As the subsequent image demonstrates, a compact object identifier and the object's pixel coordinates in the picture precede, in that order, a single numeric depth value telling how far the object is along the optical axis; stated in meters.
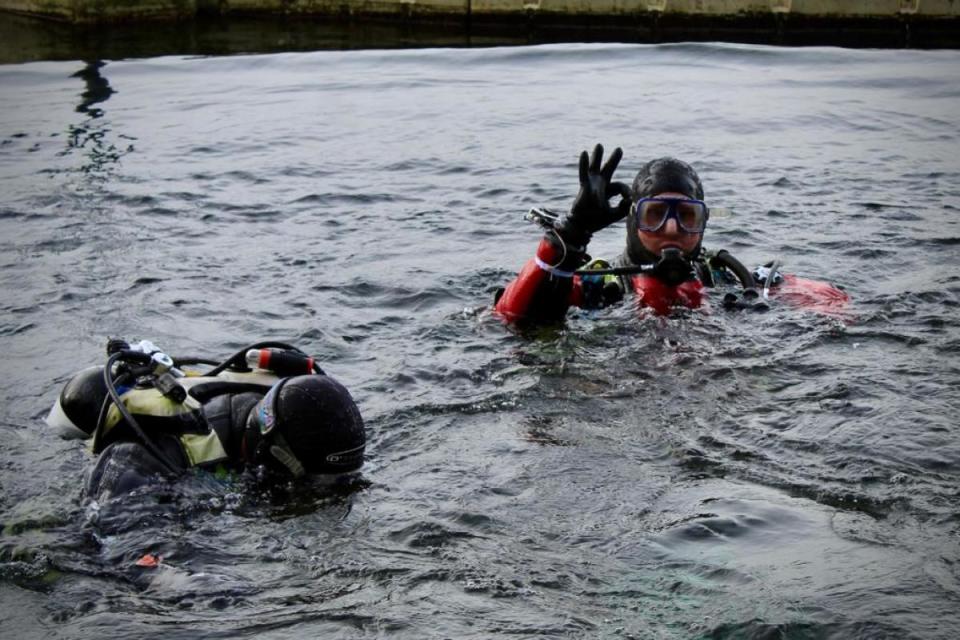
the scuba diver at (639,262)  6.32
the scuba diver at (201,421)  4.39
